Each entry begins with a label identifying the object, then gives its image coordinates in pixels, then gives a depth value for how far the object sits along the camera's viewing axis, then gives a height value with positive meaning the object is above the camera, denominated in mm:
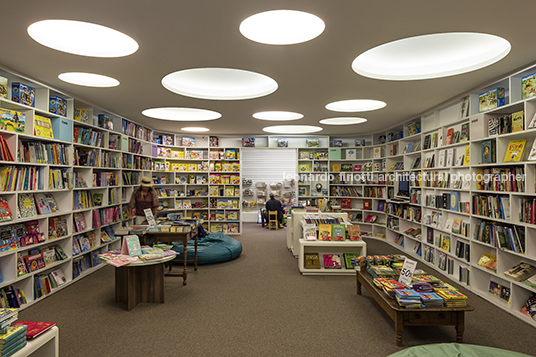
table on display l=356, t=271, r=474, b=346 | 2988 -1351
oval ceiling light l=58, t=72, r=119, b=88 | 4549 +1554
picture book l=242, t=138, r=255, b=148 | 9953 +1186
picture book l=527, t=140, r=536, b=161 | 3617 +326
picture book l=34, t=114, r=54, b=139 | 4324 +753
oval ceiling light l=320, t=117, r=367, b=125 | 7672 +1551
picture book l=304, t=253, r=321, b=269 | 5473 -1463
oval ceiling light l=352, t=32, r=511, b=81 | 3752 +1693
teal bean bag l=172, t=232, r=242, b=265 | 5969 -1413
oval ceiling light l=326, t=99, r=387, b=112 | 6172 +1601
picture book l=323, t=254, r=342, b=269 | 5449 -1469
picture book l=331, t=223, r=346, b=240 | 5492 -923
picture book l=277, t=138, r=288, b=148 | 10141 +1209
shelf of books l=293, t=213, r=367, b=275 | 5406 -1235
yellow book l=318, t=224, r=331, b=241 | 5492 -942
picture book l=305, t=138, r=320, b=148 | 9981 +1196
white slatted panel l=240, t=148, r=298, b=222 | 11211 +497
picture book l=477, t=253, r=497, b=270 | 4297 -1157
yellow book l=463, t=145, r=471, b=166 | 4750 +382
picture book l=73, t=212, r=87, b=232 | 5164 -733
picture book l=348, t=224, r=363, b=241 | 5580 -967
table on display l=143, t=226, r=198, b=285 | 4871 -932
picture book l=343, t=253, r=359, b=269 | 5477 -1425
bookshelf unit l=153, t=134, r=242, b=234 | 9258 -86
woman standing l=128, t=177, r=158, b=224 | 6211 -405
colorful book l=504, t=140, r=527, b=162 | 3877 +392
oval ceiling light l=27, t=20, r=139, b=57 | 3303 +1609
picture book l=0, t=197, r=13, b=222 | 3736 -407
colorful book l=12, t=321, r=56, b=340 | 2113 -1071
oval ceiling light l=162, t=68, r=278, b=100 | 5164 +1738
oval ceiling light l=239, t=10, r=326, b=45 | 3088 +1600
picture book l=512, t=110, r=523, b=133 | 3845 +755
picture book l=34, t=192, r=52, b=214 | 4414 -359
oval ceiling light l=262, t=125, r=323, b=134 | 9330 +1620
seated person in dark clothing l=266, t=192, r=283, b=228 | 10141 -848
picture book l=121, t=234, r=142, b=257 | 3924 -880
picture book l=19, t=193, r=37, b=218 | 4082 -366
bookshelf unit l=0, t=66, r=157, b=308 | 3900 -170
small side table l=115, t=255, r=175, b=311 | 4141 -1419
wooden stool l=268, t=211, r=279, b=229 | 10084 -1319
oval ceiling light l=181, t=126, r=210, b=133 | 8369 +1431
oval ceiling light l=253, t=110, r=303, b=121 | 7135 +1581
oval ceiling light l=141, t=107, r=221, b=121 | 7312 +1596
